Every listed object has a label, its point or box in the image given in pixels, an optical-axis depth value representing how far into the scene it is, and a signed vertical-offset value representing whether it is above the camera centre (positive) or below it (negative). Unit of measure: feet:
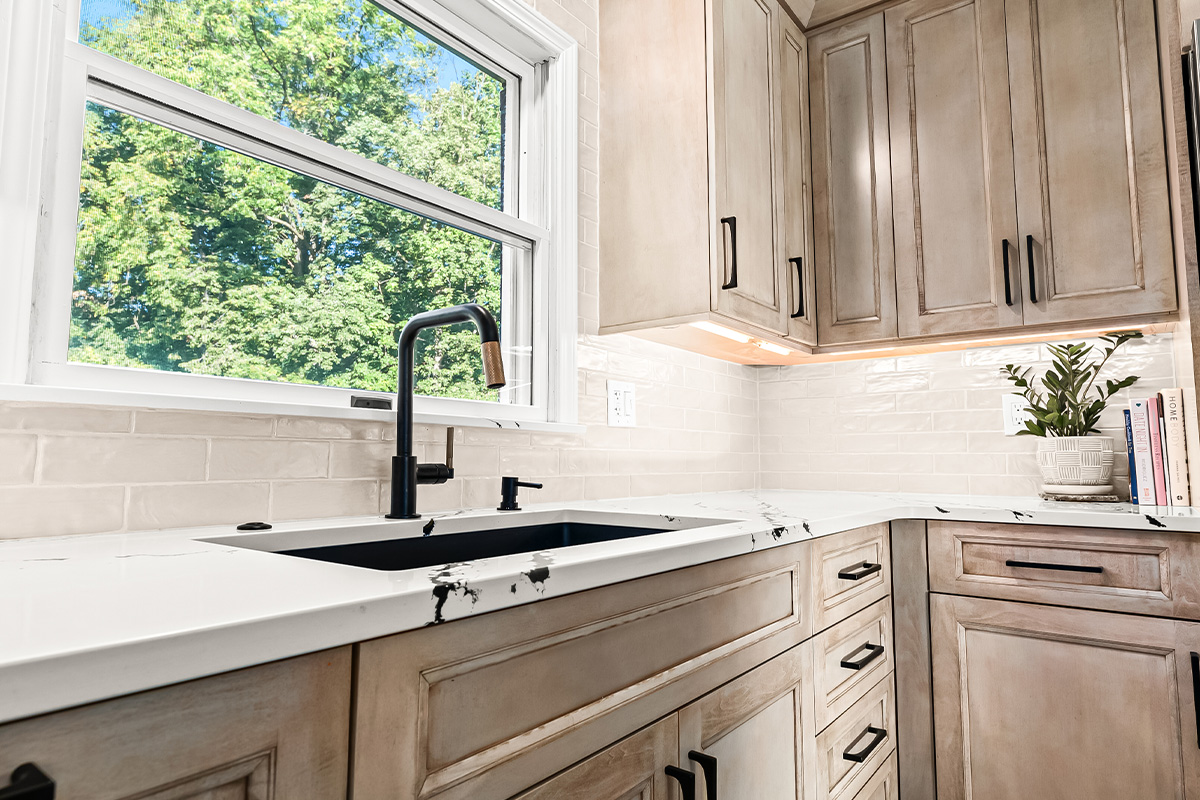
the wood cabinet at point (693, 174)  5.91 +2.52
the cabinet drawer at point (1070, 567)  4.90 -0.89
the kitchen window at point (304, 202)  3.51 +1.61
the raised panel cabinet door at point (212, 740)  1.34 -0.63
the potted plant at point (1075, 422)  6.27 +0.27
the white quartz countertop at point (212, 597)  1.37 -0.40
